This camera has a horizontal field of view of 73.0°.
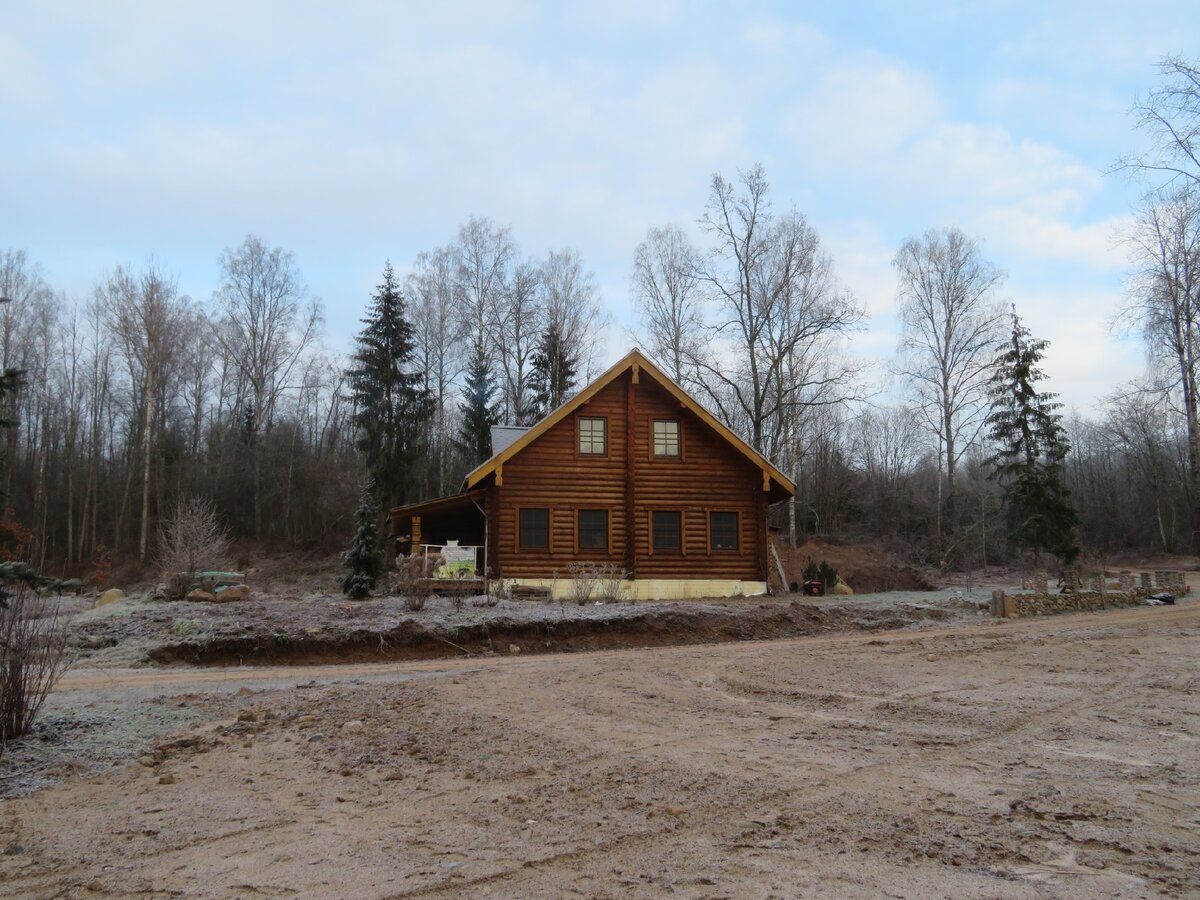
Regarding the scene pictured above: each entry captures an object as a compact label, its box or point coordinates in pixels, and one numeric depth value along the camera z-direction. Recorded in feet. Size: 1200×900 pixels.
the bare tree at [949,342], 123.75
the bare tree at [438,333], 141.59
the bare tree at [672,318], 124.88
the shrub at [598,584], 67.21
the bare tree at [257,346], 147.43
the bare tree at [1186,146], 55.93
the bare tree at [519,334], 140.26
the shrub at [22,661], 22.29
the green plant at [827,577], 93.36
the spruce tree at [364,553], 78.28
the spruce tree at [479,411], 136.77
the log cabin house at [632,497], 75.87
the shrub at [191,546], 77.97
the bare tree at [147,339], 128.06
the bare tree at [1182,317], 79.36
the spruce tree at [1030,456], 102.12
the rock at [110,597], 68.54
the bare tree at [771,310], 113.09
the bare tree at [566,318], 144.77
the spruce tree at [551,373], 138.62
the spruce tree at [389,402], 126.72
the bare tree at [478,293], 137.90
